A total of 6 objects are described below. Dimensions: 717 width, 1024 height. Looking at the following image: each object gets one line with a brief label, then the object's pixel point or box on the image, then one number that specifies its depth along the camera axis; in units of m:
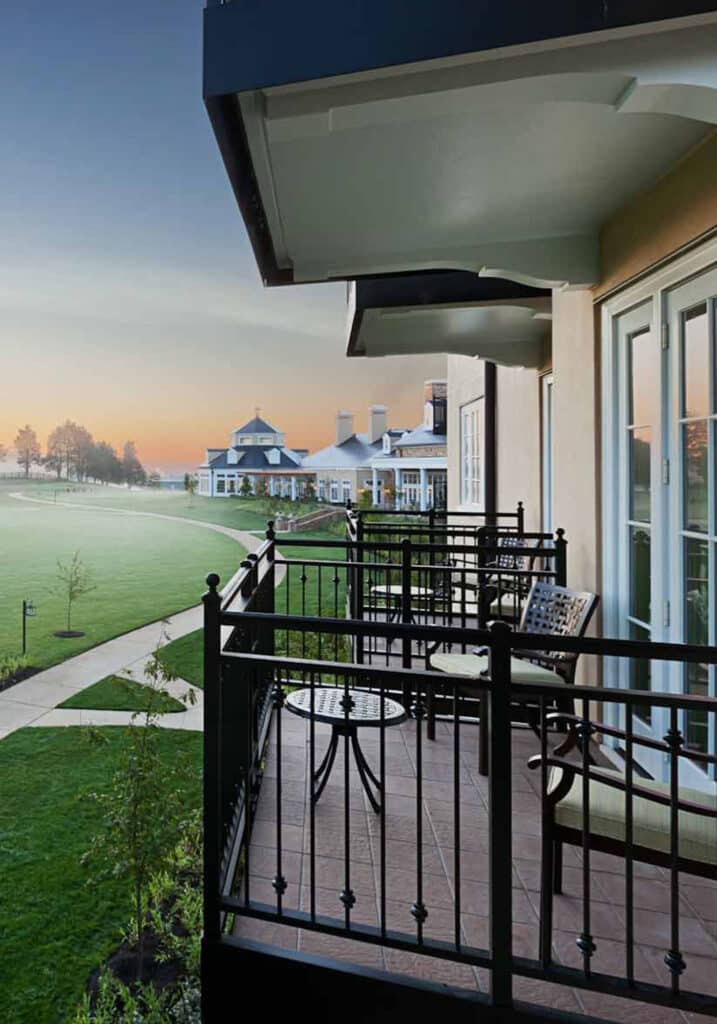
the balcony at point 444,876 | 1.43
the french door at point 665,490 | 2.42
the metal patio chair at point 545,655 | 2.84
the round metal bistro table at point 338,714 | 2.31
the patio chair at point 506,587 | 3.38
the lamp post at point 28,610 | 7.73
